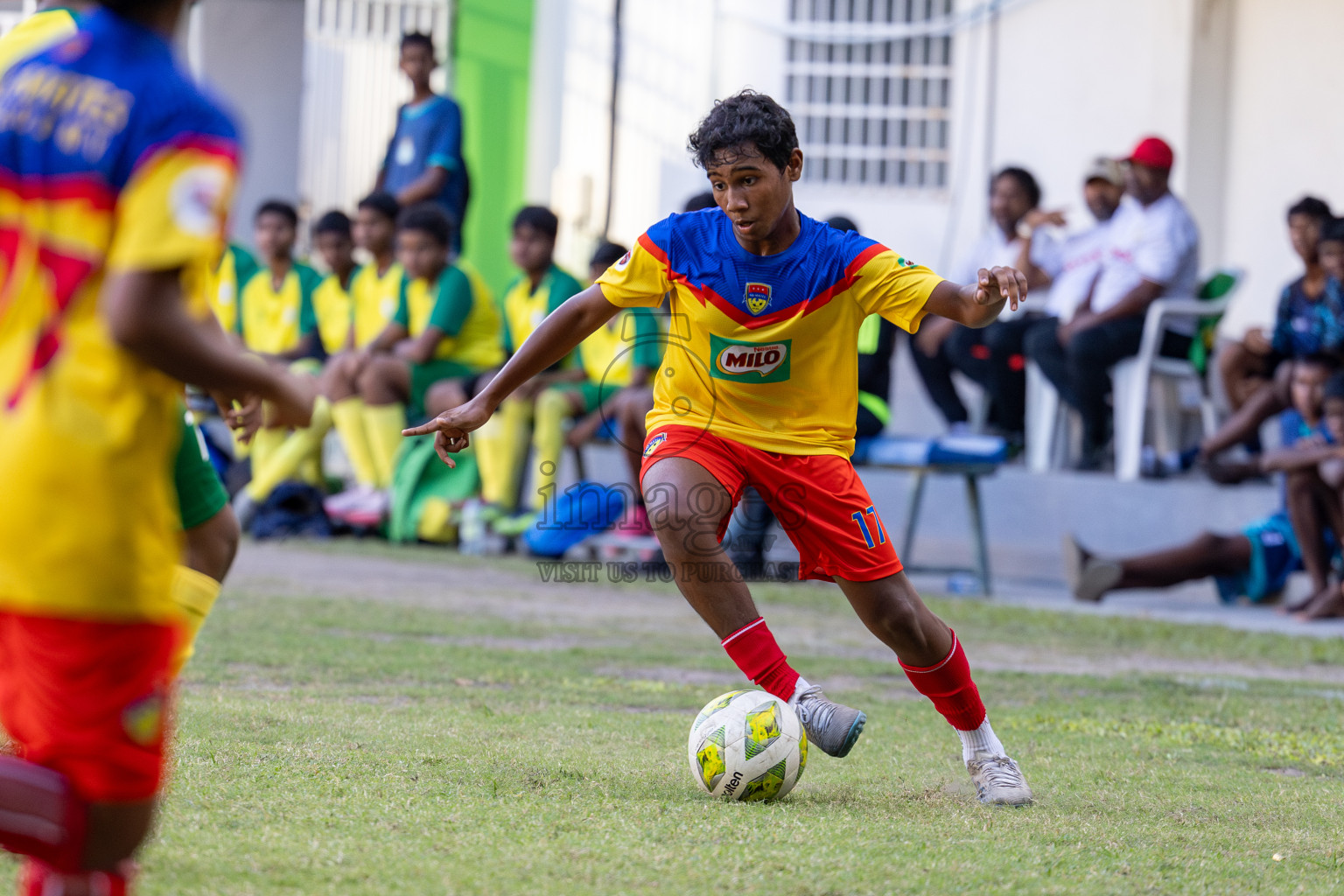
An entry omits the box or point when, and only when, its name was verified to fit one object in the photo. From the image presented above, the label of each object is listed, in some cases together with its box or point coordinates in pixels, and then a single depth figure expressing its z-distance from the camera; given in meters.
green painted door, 30.11
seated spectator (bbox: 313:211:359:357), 22.31
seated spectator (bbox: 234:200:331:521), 22.59
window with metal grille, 28.47
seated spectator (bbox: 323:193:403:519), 20.56
